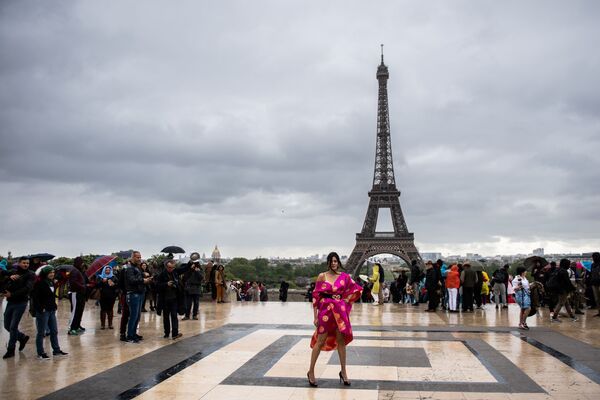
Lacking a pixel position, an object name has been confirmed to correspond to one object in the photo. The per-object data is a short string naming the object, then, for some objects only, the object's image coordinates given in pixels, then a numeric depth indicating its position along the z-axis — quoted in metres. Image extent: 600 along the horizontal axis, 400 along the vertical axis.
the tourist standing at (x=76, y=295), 11.40
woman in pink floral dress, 6.84
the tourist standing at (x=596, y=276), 14.28
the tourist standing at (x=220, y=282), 19.95
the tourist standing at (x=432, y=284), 16.53
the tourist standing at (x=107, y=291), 12.12
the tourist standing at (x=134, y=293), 10.56
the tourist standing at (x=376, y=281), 18.23
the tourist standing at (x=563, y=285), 13.63
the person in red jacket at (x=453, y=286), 16.08
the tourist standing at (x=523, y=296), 11.83
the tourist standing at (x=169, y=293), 10.92
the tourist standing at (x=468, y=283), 16.36
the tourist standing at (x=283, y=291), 23.50
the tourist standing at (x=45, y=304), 9.01
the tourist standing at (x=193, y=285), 14.24
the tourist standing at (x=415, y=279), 18.36
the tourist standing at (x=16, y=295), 8.78
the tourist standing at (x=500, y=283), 17.86
